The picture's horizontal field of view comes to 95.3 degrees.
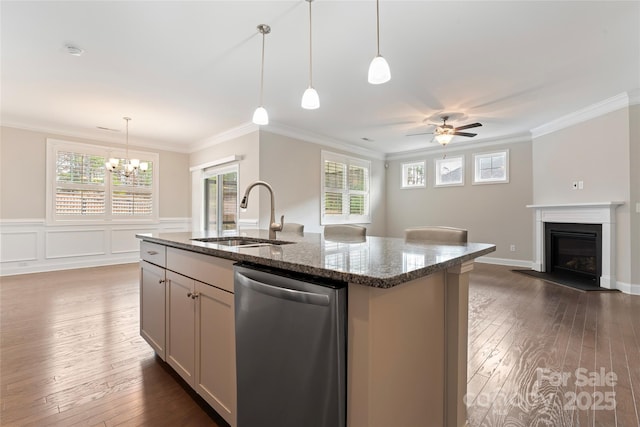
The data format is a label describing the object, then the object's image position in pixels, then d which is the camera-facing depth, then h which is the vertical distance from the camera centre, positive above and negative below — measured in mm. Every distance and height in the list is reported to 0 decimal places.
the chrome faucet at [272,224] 2090 -75
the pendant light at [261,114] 2416 +831
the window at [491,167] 6117 +1020
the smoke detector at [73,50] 2773 +1593
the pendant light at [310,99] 2133 +844
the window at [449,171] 6707 +1019
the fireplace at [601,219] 4188 -78
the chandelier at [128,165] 5043 +860
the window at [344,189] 6352 +579
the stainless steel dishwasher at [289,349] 922 -483
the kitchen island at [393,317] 897 -380
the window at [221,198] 5898 +347
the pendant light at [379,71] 1736 +861
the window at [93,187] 5438 +551
